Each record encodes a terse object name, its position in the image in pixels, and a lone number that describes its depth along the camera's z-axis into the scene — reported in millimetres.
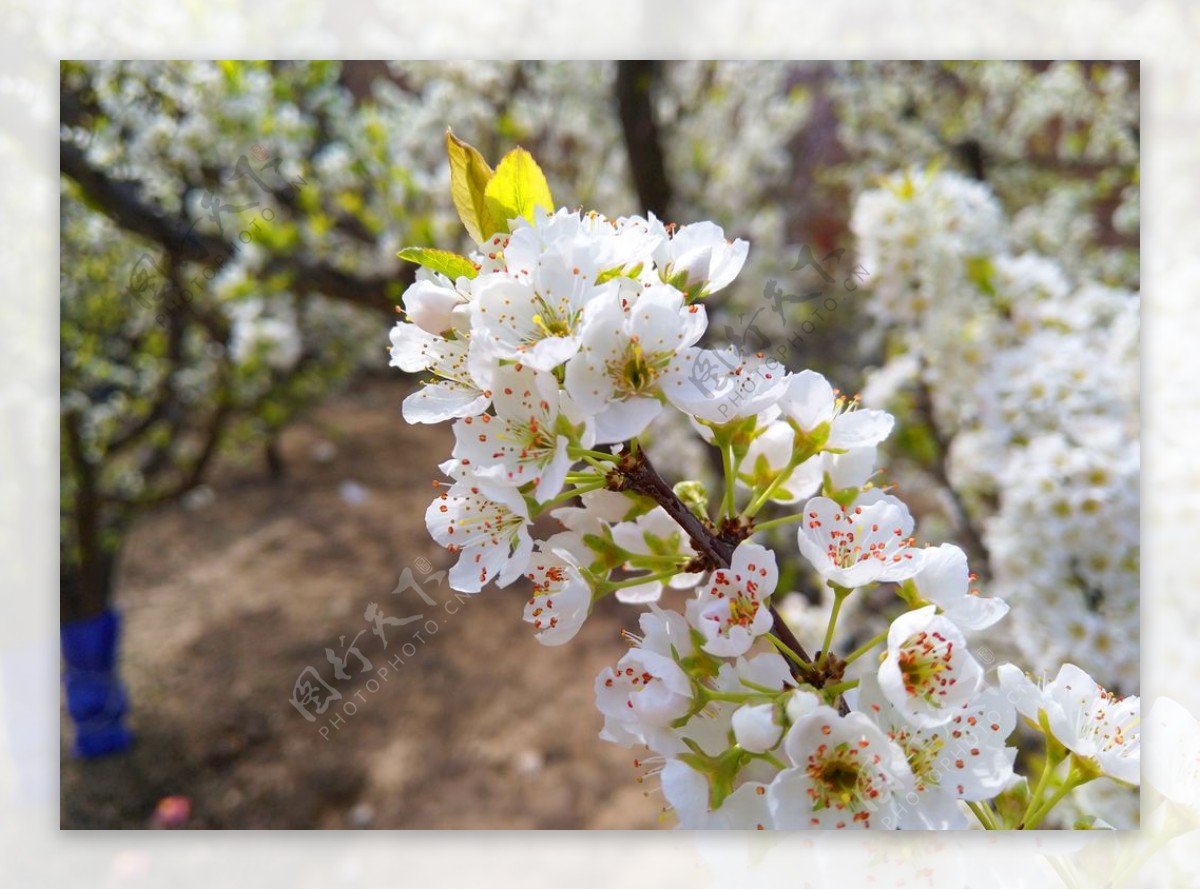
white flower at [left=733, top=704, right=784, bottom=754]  141
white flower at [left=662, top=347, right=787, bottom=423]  150
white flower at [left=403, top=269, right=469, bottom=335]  155
